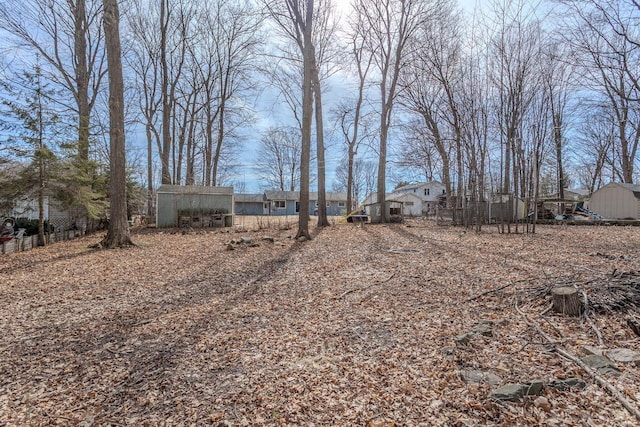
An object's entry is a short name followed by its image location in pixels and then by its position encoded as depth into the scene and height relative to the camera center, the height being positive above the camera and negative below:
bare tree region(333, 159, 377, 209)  43.11 +4.31
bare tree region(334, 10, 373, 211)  17.99 +6.39
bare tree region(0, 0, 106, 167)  13.07 +6.91
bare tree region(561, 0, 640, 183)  7.27 +3.83
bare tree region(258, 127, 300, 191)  41.80 +5.47
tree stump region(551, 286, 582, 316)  3.46 -0.96
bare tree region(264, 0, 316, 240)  9.76 +3.71
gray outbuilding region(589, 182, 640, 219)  20.17 +0.71
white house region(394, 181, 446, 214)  39.34 +2.77
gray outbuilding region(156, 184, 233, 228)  15.03 +0.43
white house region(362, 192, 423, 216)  38.41 +1.29
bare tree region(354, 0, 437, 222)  16.00 +8.17
